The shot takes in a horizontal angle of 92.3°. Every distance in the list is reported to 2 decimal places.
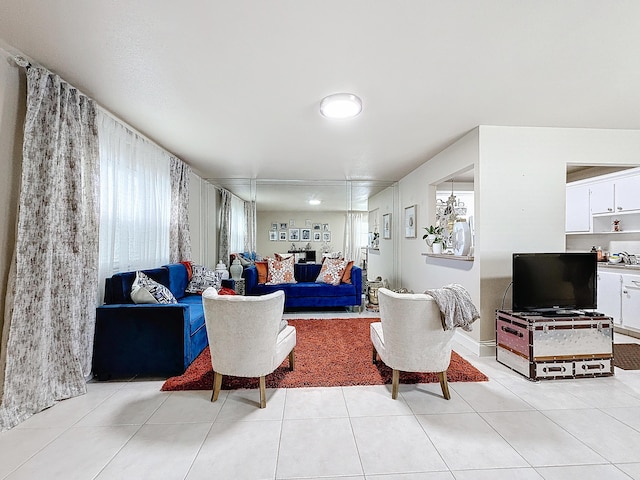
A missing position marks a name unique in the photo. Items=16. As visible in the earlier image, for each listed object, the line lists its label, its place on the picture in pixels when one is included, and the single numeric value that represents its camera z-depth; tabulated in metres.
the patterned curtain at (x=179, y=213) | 4.45
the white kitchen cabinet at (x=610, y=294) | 4.08
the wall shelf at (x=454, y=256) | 3.42
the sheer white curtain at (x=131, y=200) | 3.02
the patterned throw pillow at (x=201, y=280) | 4.30
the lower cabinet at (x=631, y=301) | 3.85
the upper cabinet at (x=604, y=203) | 4.13
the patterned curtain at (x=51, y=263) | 2.08
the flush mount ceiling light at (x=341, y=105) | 2.58
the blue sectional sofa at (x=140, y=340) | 2.70
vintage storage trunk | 2.73
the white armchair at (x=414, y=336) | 2.30
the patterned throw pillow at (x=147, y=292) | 2.83
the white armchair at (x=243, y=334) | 2.22
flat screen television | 2.96
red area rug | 2.65
